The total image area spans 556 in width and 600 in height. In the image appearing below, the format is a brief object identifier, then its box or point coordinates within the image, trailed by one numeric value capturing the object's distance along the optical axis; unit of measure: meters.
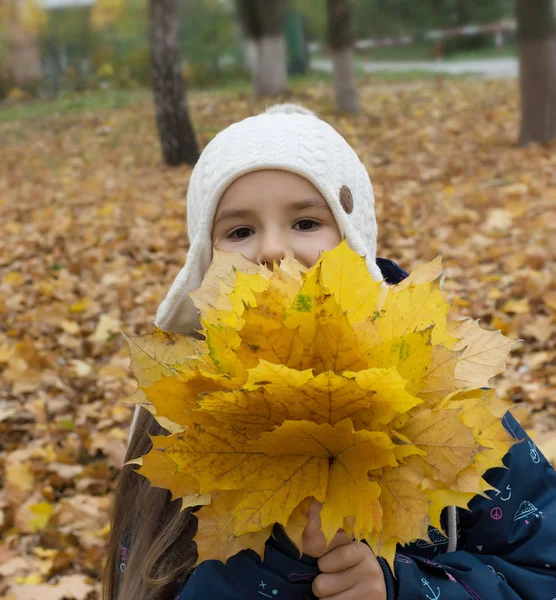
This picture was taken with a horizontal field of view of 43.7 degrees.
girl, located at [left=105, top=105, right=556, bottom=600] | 1.10
